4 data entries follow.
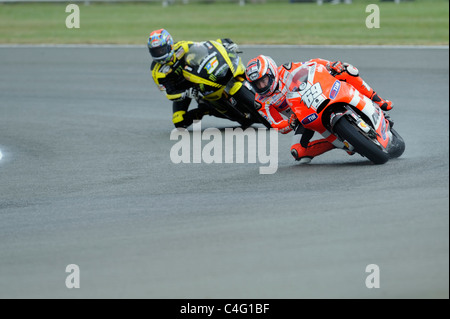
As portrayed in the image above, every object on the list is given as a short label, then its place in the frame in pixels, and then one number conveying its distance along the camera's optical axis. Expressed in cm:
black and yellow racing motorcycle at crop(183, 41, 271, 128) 2219
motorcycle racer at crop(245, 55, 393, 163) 1677
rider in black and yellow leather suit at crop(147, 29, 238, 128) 2200
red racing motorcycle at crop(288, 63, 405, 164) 1563
